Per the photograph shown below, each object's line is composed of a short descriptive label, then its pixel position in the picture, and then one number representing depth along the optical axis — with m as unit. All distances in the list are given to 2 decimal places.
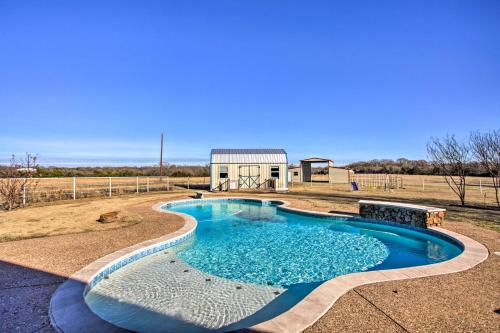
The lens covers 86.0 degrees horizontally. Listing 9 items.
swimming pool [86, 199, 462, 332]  3.88
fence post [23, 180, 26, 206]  12.15
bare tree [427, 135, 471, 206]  13.10
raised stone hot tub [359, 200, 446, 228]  7.98
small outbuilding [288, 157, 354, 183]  27.42
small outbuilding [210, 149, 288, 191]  20.34
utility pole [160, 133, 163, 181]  31.17
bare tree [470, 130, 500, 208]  11.63
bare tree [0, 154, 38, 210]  11.28
